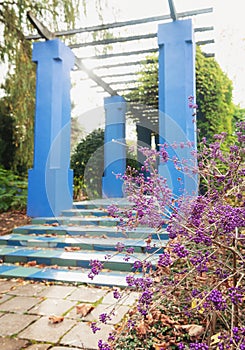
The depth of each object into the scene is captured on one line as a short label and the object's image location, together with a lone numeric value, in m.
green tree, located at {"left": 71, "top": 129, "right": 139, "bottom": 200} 8.32
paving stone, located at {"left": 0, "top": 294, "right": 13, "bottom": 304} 2.53
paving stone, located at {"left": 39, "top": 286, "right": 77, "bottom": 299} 2.57
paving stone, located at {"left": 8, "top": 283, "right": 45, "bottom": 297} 2.65
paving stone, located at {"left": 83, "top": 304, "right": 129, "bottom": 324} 2.10
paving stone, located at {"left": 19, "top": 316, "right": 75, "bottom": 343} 1.89
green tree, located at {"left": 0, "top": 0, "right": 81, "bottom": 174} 6.55
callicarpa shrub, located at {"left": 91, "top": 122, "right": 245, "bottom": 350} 1.43
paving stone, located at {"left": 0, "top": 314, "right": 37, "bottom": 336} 1.99
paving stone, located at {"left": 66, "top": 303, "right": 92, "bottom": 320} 2.15
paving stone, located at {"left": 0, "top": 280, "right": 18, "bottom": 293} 2.76
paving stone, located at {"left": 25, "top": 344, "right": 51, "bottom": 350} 1.78
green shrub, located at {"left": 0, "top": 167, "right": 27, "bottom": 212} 6.13
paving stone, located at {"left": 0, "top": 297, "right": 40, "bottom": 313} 2.33
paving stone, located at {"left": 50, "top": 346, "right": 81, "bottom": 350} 1.76
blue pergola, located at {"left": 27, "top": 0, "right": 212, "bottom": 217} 4.76
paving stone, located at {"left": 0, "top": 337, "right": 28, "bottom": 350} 1.79
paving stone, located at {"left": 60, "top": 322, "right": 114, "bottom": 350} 1.80
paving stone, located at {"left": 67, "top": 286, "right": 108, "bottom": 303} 2.48
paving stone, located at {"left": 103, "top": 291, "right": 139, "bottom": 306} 2.41
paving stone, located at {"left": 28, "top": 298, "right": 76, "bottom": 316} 2.25
